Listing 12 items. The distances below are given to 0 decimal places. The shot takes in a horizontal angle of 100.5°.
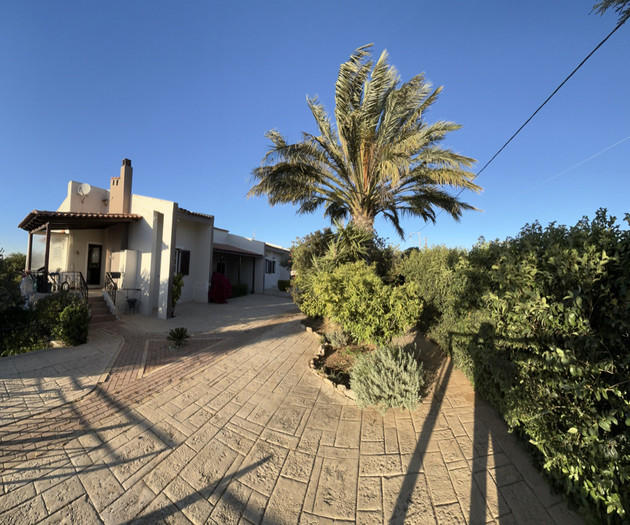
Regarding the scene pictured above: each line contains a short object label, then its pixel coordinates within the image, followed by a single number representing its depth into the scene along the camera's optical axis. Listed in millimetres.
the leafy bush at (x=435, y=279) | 4848
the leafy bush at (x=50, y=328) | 6500
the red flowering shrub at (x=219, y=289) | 14297
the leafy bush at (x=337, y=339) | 6328
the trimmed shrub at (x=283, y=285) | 23703
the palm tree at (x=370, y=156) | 7520
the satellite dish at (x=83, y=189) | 13664
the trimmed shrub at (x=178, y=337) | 6519
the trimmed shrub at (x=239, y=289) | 17469
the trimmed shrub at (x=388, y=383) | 3529
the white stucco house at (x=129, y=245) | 10211
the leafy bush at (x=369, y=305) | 4500
